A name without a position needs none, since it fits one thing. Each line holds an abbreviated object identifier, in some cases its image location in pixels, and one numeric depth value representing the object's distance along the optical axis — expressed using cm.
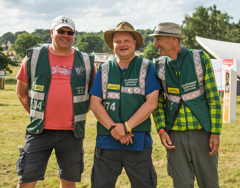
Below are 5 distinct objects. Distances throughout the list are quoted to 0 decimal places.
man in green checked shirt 281
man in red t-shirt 307
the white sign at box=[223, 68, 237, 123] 976
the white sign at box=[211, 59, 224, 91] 1320
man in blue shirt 285
